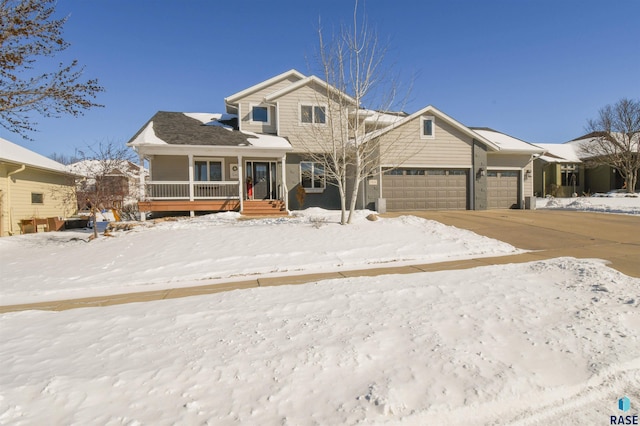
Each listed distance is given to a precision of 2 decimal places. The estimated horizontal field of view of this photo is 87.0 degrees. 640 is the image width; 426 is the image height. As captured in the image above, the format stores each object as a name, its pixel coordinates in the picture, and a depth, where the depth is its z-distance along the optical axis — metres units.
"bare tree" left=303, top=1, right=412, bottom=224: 11.07
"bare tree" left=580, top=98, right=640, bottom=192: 26.52
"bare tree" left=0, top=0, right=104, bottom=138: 8.52
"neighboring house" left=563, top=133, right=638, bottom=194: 29.39
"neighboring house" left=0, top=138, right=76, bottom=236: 15.75
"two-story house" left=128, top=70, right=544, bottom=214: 15.63
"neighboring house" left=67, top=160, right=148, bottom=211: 12.62
